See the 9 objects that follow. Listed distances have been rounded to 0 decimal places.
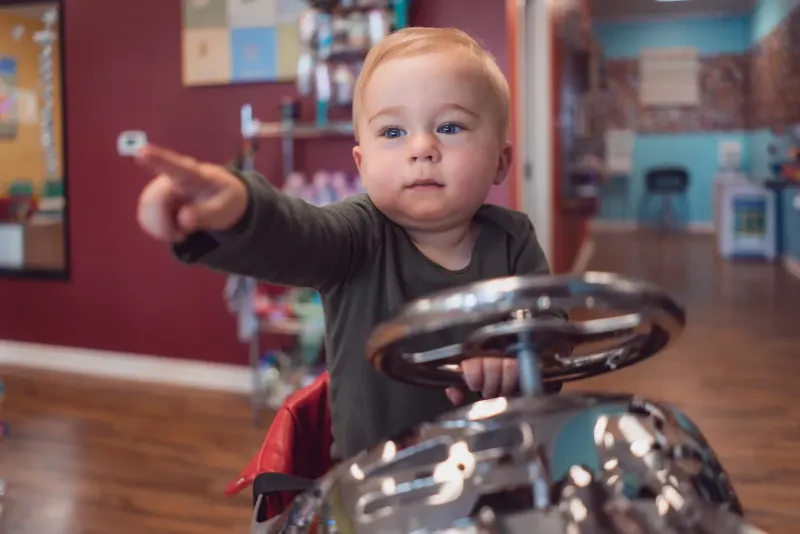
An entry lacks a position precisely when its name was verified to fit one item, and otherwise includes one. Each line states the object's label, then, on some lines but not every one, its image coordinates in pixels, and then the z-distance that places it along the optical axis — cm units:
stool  1105
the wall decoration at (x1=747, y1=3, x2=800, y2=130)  748
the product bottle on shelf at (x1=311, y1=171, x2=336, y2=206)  316
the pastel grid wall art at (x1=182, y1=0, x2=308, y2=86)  360
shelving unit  315
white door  482
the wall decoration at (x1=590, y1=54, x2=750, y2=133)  1120
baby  71
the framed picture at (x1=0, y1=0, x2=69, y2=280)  423
